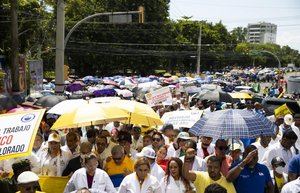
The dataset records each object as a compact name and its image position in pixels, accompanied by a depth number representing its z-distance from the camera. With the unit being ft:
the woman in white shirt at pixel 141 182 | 19.98
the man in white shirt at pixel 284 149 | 25.58
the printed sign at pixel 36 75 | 76.33
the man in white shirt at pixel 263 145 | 28.63
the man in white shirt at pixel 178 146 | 26.96
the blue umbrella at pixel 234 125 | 22.02
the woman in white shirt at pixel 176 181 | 20.01
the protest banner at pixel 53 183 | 23.57
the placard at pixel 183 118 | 33.68
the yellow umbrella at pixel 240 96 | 69.00
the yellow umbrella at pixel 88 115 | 27.04
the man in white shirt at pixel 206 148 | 27.62
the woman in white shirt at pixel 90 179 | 20.35
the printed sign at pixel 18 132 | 17.85
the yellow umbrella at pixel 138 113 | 29.69
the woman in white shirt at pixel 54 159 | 24.46
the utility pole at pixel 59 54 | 61.82
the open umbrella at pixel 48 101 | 46.26
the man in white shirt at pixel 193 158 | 21.34
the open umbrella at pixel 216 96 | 59.56
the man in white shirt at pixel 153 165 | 21.91
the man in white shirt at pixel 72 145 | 26.09
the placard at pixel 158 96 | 47.75
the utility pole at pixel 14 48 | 64.52
